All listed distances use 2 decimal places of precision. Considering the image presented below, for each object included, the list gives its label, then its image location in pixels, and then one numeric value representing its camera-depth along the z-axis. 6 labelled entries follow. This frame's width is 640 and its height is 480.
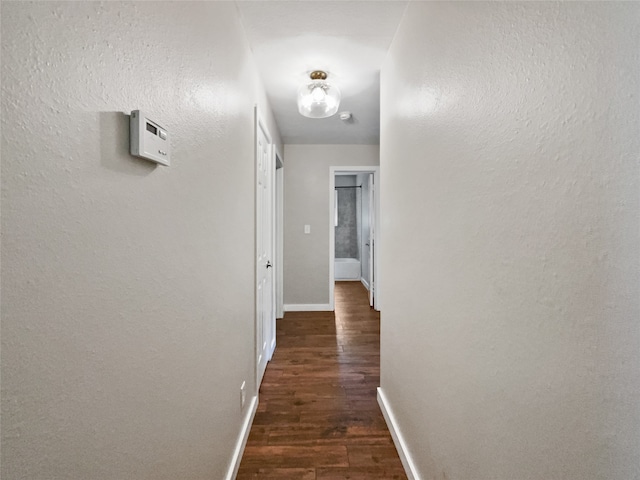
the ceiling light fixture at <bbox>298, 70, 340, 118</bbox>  2.19
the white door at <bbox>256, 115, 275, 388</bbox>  2.15
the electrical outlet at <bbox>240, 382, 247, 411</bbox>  1.65
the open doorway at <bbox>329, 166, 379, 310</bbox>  4.61
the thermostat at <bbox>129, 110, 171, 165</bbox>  0.66
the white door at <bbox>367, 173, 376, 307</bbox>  4.41
